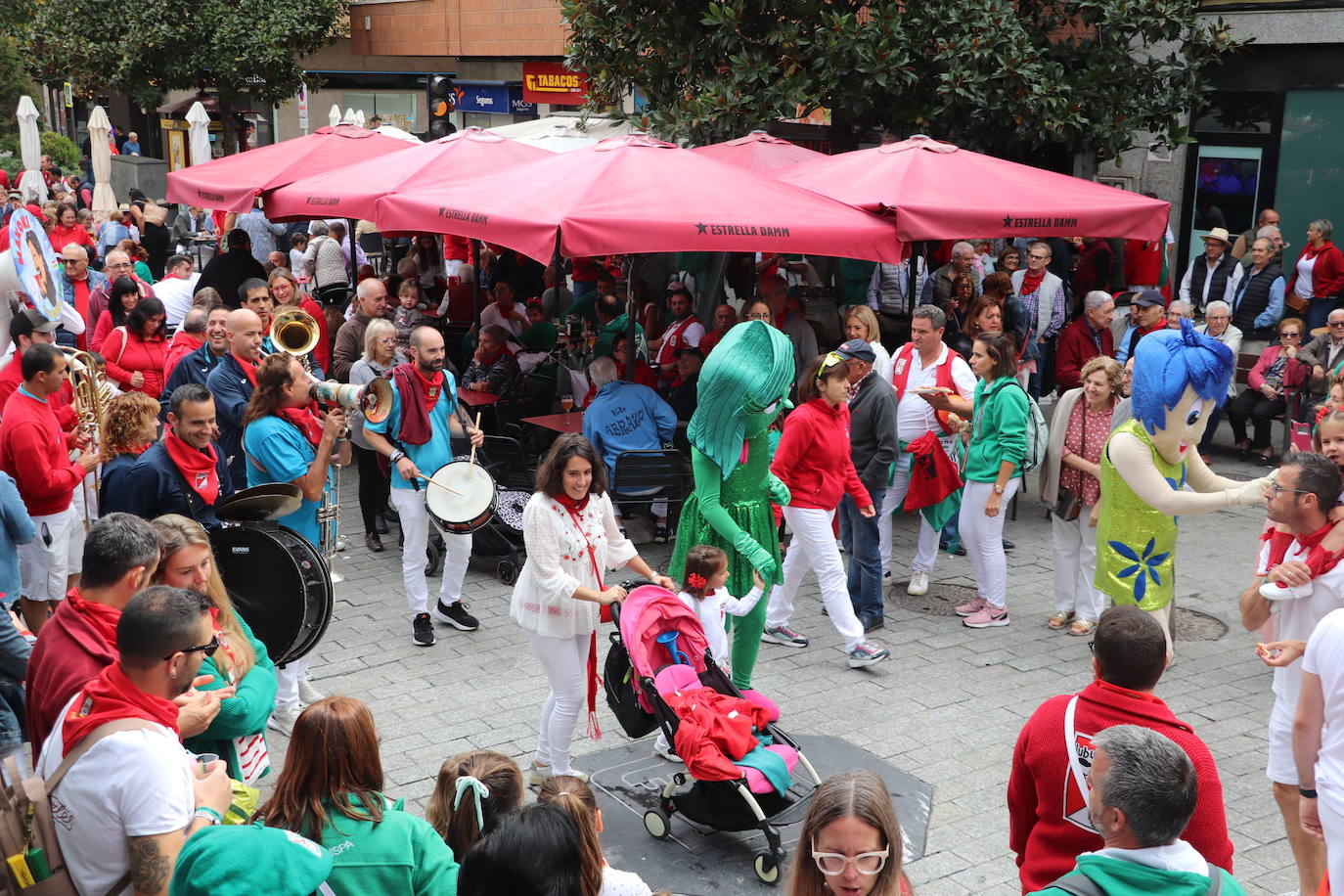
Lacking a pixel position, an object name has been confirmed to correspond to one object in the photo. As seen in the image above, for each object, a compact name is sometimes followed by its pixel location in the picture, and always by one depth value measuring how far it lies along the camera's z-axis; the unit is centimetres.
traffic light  1820
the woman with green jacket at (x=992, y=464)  820
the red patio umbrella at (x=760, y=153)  1238
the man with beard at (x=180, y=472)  623
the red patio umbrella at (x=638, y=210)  902
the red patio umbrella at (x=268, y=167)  1280
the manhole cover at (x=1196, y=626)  834
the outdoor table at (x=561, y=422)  1030
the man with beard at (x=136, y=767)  344
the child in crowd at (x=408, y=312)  1207
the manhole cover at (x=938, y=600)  877
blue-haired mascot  632
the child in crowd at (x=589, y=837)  351
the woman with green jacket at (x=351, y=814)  337
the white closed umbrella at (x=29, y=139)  2409
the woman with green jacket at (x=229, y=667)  434
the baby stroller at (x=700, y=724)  539
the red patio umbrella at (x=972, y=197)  1012
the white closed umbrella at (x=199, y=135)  2761
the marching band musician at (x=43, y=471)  689
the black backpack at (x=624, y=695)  586
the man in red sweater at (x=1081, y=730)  377
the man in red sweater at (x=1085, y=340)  1140
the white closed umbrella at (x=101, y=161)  2355
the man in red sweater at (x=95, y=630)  406
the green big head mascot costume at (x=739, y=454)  659
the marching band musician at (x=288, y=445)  677
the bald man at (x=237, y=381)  764
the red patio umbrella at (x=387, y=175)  1133
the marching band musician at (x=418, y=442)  795
